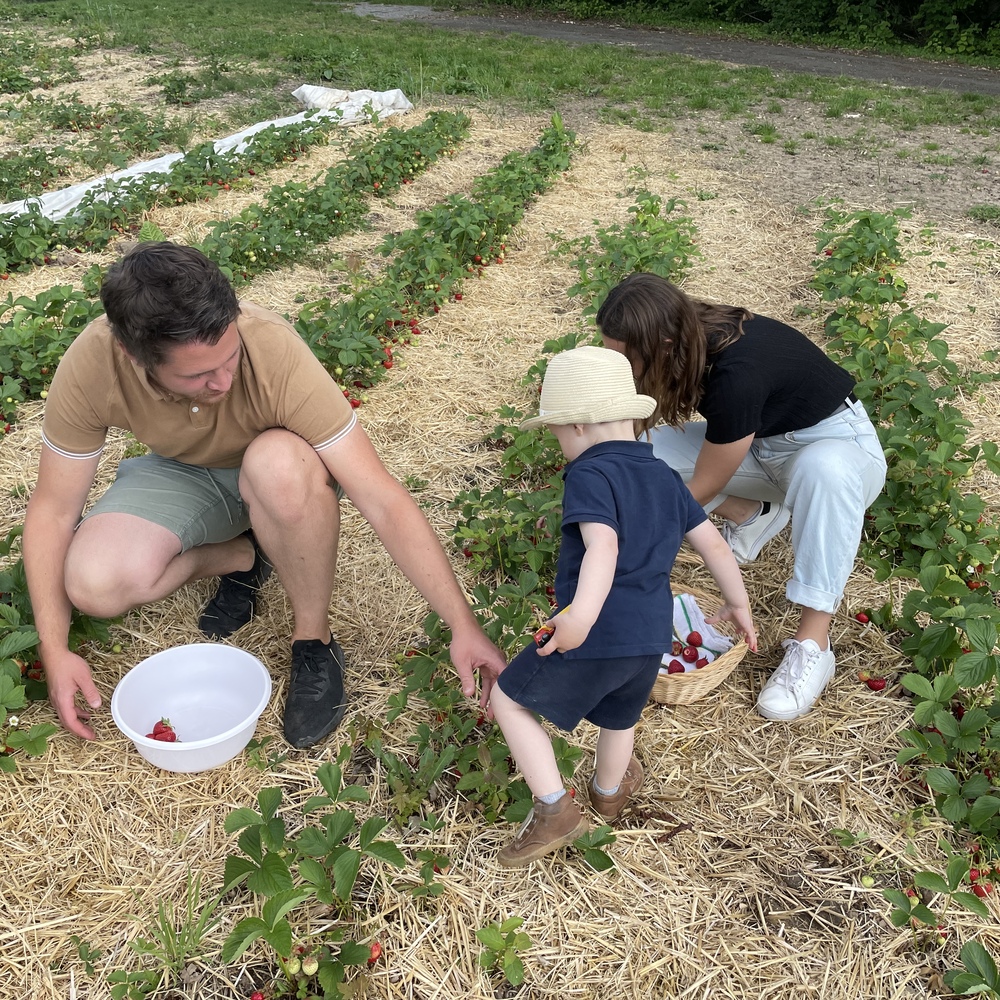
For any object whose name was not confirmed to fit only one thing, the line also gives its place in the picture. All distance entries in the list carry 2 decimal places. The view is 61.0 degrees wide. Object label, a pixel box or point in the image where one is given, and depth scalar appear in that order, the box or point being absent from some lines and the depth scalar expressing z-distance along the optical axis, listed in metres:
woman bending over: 2.43
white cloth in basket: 2.83
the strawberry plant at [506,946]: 1.91
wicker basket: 2.61
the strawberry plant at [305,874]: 1.83
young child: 1.86
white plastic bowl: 2.53
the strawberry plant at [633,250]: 5.06
